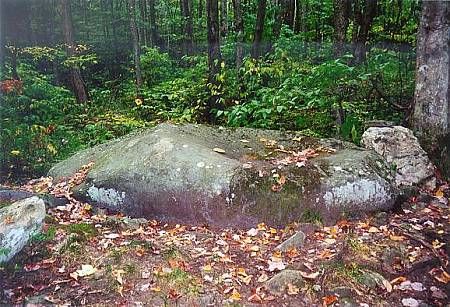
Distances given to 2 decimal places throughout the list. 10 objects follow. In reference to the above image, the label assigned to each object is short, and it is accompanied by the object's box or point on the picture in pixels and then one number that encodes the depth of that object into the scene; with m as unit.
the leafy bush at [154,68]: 15.30
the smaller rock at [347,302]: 3.30
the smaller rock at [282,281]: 3.48
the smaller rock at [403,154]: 5.58
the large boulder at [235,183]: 4.71
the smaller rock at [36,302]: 3.17
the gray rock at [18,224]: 3.61
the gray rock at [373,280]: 3.52
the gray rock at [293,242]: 4.14
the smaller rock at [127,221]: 4.68
